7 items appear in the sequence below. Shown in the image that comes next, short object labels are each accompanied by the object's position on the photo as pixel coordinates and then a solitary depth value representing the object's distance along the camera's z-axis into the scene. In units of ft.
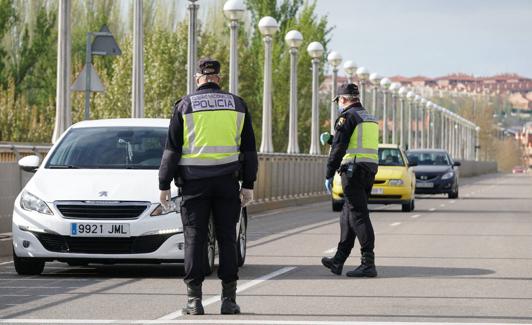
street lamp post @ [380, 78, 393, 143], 249.73
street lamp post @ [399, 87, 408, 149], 287.98
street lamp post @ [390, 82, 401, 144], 261.24
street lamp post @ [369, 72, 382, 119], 227.20
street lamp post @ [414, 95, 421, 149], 319.08
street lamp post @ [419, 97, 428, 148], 337.66
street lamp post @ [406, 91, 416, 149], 302.66
